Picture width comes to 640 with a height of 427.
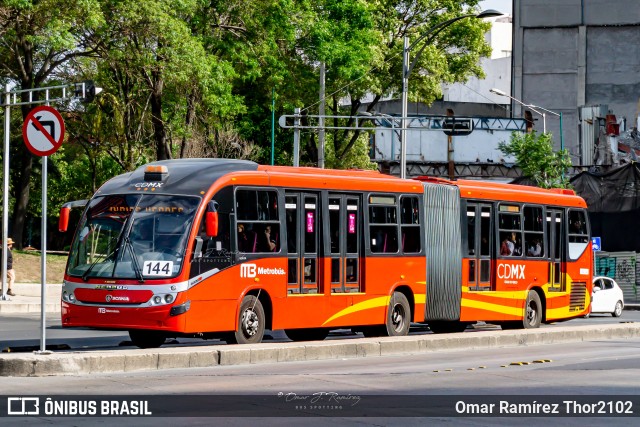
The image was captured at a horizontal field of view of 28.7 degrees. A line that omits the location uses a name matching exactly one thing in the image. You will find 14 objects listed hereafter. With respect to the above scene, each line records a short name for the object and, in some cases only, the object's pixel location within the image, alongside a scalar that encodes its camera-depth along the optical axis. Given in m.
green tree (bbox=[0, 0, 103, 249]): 41.22
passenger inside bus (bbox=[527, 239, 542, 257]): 27.41
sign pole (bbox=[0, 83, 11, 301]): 36.91
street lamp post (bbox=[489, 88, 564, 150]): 78.24
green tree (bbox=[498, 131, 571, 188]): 57.53
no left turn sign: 15.27
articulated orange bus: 19.00
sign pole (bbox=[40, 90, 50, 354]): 14.91
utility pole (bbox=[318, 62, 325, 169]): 50.12
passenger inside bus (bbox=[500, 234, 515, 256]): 26.55
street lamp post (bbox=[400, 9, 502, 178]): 44.69
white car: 40.22
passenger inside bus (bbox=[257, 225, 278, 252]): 20.64
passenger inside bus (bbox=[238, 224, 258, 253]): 20.23
